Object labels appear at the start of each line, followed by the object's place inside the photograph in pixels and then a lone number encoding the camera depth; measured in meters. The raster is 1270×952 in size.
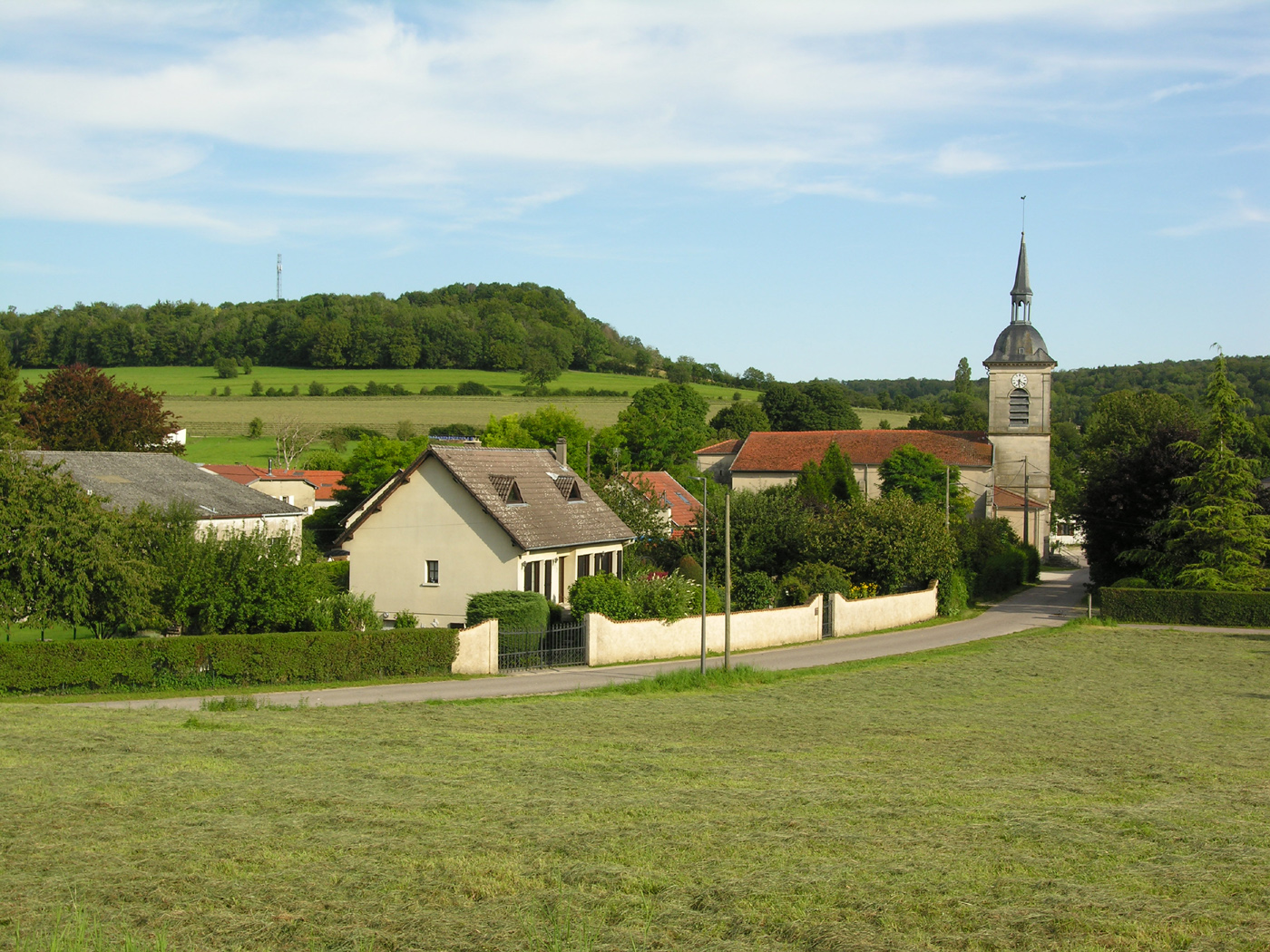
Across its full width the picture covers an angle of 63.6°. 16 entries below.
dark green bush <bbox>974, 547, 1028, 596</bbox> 52.75
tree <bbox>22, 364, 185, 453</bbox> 60.81
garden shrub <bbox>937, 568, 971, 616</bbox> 45.50
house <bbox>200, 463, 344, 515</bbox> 65.56
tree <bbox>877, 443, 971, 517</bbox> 68.62
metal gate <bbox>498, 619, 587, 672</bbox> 30.56
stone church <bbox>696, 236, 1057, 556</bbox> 71.44
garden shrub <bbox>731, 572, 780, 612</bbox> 39.81
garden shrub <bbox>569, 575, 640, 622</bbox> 32.19
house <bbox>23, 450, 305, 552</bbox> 43.22
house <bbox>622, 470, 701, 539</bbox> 49.91
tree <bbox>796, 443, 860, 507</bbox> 61.06
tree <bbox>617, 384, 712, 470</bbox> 82.75
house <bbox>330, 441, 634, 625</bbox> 34.12
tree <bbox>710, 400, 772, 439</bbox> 112.29
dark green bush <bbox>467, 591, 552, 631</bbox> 30.86
